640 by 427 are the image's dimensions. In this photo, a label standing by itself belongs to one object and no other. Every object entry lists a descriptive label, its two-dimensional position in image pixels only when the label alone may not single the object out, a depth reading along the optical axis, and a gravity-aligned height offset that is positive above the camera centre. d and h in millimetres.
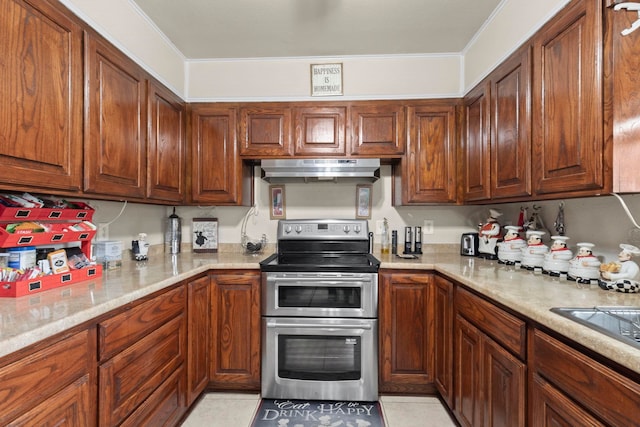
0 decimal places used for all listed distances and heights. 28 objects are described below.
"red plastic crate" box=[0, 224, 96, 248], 1228 -107
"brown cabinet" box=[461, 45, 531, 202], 1646 +477
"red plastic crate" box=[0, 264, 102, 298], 1189 -288
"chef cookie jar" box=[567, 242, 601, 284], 1412 -236
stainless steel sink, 1006 -336
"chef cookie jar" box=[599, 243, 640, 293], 1277 -243
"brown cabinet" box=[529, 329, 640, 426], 769 -489
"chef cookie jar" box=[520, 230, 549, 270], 1728 -209
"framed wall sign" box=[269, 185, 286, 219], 2768 +92
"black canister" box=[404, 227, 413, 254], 2578 -218
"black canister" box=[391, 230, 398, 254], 2611 -234
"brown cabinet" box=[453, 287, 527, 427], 1202 -673
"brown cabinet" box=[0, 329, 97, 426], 824 -503
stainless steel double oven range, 2074 -772
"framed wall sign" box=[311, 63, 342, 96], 2486 +1053
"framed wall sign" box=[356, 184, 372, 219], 2732 +106
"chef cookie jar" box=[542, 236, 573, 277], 1563 -223
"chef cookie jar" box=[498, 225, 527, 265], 1940 -205
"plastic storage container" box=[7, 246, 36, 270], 1281 -185
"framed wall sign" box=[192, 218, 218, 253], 2713 -189
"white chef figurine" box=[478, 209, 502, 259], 2240 -164
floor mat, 1854 -1232
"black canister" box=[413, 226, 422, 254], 2625 -237
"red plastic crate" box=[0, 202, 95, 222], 1251 -6
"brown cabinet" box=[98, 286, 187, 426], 1188 -667
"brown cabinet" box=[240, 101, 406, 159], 2439 +652
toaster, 2449 -237
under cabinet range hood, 2369 +346
